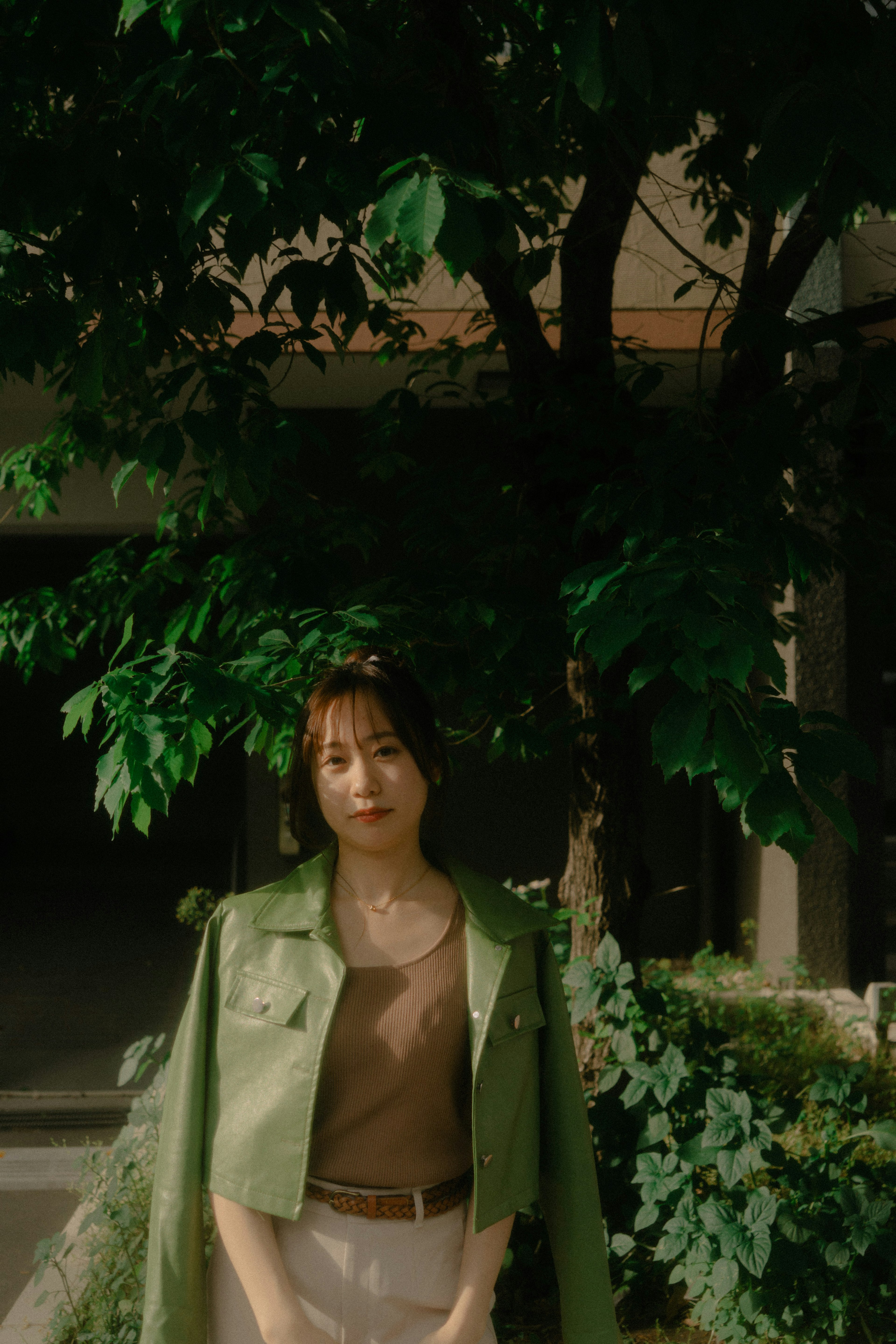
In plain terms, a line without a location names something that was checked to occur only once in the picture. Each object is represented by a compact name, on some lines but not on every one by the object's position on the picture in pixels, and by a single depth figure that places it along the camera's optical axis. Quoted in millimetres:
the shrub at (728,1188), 2312
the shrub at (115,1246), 2570
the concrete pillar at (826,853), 5219
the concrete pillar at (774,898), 5246
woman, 1514
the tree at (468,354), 1518
